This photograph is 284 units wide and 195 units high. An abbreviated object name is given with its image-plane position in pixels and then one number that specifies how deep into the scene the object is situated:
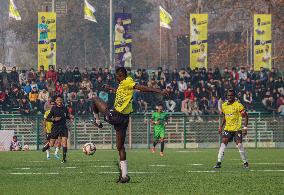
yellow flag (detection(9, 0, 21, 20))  64.56
